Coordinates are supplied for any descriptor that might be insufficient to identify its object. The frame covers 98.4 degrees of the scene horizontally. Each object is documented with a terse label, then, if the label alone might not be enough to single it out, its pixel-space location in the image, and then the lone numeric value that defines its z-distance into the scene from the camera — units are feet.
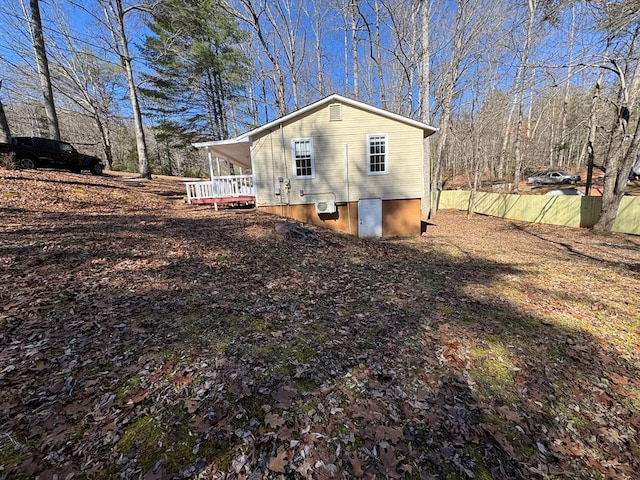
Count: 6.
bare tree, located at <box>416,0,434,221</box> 50.67
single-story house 40.81
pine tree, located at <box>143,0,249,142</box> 59.77
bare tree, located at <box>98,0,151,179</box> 50.75
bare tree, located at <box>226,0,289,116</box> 57.31
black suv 40.32
